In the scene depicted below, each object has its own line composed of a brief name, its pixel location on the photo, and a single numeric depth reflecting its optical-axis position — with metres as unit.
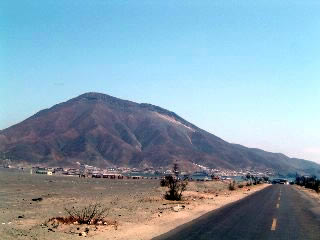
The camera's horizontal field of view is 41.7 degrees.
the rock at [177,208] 26.64
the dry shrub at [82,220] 18.45
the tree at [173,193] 36.75
